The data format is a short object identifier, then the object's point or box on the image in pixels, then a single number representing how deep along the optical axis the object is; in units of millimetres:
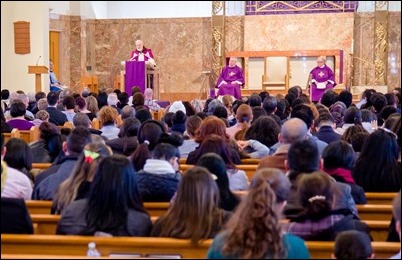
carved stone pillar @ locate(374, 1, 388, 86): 20391
